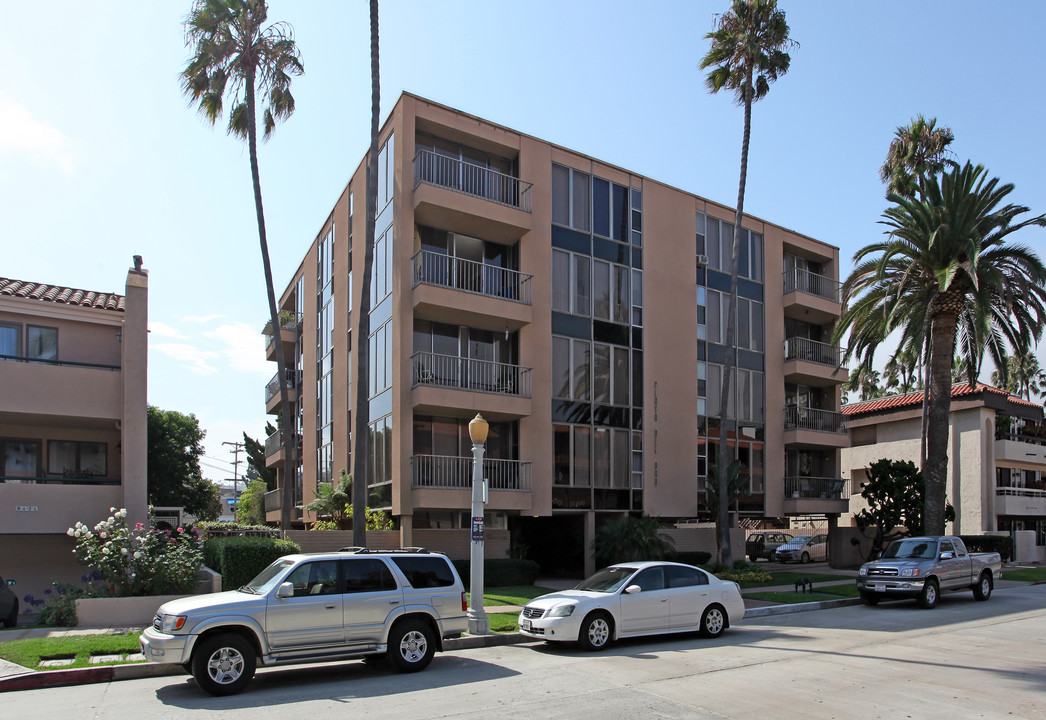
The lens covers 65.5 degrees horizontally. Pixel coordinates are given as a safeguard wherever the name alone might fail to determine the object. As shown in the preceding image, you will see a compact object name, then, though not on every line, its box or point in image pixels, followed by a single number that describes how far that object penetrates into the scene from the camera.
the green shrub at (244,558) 18.36
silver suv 10.09
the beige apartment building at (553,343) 22.81
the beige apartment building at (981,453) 39.06
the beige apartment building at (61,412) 20.00
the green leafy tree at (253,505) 44.53
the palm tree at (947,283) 25.94
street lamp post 14.23
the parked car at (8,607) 16.19
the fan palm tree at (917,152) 36.69
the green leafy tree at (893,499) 30.08
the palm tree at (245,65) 25.08
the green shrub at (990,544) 35.50
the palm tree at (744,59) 26.62
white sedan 13.20
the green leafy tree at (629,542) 23.09
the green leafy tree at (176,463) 40.81
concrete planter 15.52
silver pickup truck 19.45
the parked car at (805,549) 37.00
